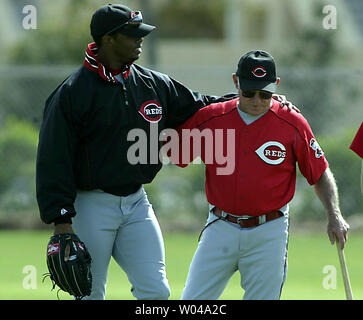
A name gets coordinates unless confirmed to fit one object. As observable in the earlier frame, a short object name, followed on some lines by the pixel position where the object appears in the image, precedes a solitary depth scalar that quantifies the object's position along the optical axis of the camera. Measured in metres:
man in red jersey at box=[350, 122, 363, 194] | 11.09
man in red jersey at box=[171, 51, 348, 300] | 10.41
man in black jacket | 10.40
